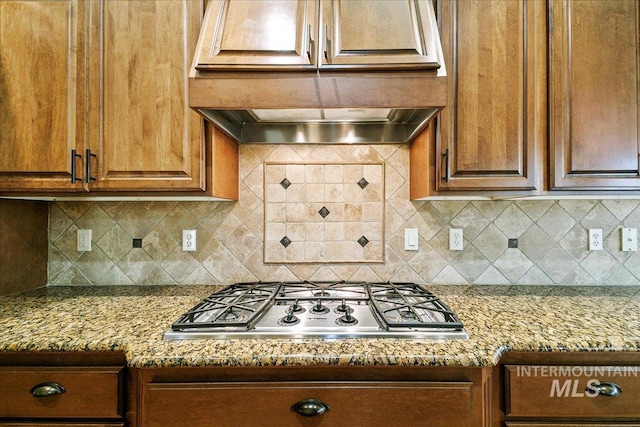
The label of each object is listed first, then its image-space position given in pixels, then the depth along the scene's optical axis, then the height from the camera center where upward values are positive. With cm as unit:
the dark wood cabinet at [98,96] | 123 +48
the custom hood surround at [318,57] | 102 +53
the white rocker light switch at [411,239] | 163 -12
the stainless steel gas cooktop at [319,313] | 97 -35
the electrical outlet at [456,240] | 162 -12
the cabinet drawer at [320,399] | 90 -55
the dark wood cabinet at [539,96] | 124 +49
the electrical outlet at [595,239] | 160 -12
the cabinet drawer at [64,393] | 94 -54
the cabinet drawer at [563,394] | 94 -54
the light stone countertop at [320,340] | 88 -38
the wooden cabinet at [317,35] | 103 +62
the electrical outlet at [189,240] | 163 -13
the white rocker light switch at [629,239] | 159 -12
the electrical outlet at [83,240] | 162 -13
